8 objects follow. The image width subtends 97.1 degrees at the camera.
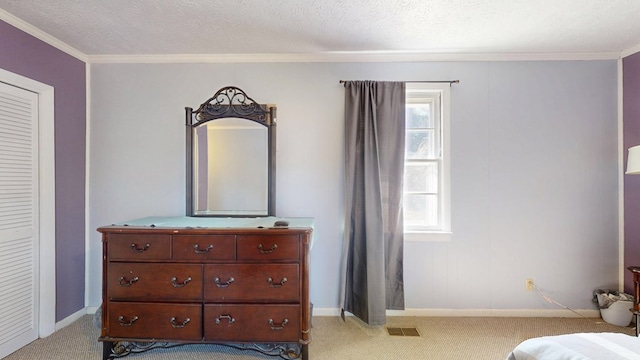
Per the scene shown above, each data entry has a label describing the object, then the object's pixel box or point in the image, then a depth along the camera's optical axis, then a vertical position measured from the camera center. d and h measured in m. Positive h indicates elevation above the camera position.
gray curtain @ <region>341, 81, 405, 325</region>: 2.45 +0.05
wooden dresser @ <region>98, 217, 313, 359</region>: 1.87 -0.68
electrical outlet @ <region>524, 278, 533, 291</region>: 2.55 -0.94
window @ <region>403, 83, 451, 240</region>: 2.62 +0.13
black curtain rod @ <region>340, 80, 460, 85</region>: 2.52 +0.89
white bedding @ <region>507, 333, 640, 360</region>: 1.01 -0.63
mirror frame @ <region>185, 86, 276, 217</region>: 2.48 +0.54
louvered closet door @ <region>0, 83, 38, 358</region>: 1.98 -0.27
